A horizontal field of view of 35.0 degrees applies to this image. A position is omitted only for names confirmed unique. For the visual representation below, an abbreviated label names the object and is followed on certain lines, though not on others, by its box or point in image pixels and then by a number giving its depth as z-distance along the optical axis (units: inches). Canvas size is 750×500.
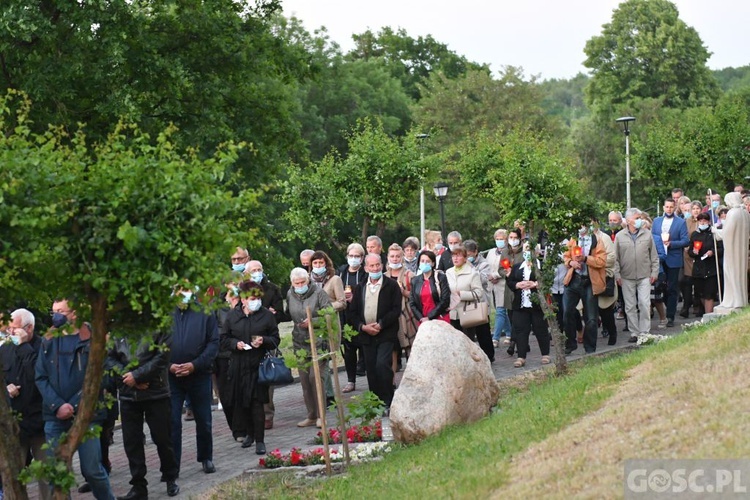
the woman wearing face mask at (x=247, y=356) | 550.9
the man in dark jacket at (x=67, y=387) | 426.3
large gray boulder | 498.6
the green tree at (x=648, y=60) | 2874.0
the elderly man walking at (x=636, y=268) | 772.0
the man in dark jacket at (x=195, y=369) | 503.8
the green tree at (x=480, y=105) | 2427.4
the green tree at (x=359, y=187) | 1114.7
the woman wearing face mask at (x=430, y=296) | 659.4
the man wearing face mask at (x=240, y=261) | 628.1
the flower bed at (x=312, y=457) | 495.2
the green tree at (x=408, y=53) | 3073.3
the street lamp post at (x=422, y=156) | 1167.4
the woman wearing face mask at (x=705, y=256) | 826.8
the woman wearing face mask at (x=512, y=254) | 779.4
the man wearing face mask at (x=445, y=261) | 799.1
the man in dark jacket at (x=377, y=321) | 605.9
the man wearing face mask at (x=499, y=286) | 794.2
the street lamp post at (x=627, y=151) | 1544.0
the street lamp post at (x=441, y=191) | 1480.7
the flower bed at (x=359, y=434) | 531.2
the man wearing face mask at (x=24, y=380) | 459.8
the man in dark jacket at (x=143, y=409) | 465.1
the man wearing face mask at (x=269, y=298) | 606.9
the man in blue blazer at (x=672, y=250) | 843.4
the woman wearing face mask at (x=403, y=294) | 689.6
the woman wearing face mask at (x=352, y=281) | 698.8
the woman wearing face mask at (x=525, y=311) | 716.7
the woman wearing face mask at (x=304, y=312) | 601.6
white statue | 693.9
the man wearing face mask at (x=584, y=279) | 762.2
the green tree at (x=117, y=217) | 327.0
